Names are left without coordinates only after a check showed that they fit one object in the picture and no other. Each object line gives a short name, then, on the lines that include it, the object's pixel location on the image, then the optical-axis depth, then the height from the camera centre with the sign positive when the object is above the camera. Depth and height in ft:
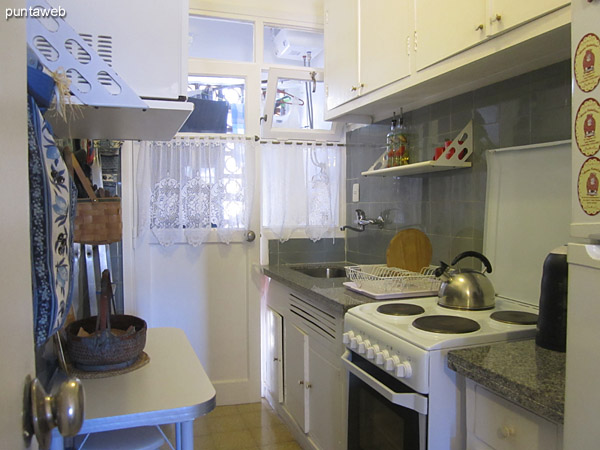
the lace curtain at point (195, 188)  9.44 +0.36
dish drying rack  6.66 -1.14
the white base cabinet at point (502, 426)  3.39 -1.76
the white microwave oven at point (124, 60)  3.67 +1.24
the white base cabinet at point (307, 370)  6.60 -2.74
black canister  4.20 -0.90
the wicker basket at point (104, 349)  4.36 -1.39
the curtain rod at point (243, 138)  9.78 +1.46
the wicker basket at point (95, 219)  4.54 -0.14
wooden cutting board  7.57 -0.73
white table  3.67 -1.66
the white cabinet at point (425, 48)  4.64 +1.92
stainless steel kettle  5.67 -1.03
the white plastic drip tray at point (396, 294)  6.45 -1.26
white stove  4.37 -1.51
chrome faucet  9.16 -0.30
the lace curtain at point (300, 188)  10.18 +0.39
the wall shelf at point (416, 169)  6.65 +0.58
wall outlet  10.05 +0.31
